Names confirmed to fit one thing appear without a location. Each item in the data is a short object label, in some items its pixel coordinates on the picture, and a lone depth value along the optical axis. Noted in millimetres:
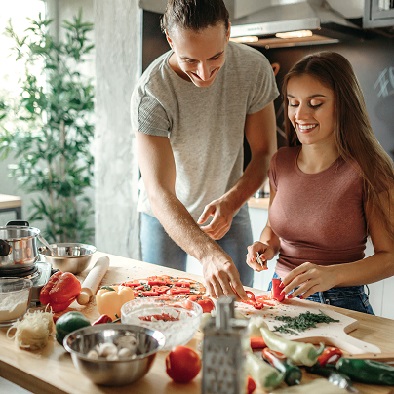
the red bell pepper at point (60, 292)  1597
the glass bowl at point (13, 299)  1481
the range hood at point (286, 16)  2908
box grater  914
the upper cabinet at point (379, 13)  2793
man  1958
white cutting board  1371
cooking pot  1653
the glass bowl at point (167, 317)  1333
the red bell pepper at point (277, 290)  1659
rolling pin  1640
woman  1833
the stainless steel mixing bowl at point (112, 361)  1130
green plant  4438
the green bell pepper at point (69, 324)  1335
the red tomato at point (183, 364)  1176
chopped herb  1445
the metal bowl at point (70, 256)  1939
